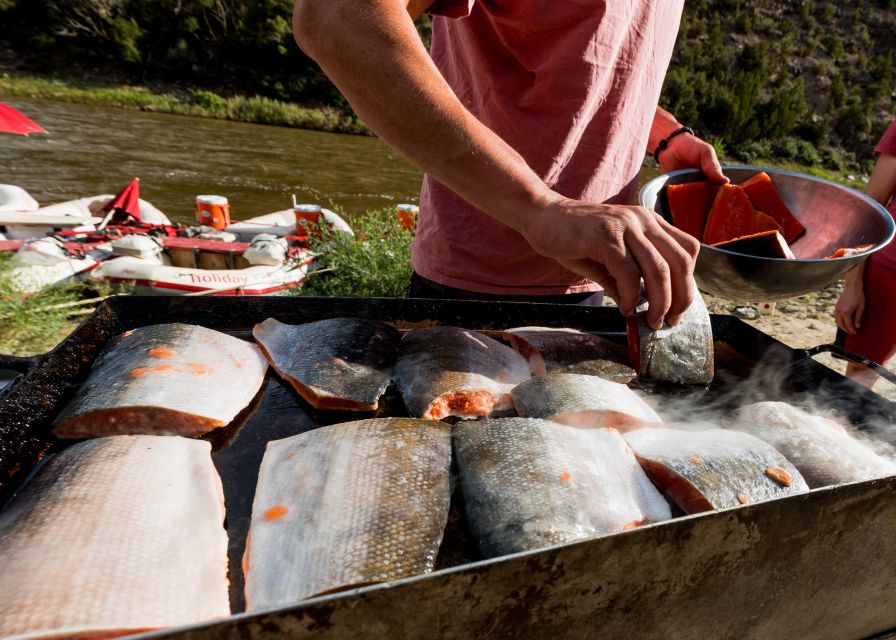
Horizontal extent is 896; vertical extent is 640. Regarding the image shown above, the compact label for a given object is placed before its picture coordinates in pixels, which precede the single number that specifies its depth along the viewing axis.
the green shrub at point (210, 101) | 28.80
